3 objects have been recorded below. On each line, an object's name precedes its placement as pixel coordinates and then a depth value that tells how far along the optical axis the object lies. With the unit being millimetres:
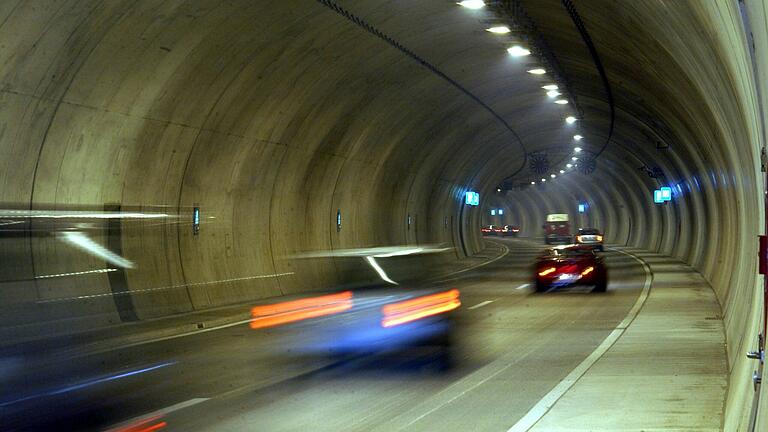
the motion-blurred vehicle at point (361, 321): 17000
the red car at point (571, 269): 29141
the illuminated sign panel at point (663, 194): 47062
